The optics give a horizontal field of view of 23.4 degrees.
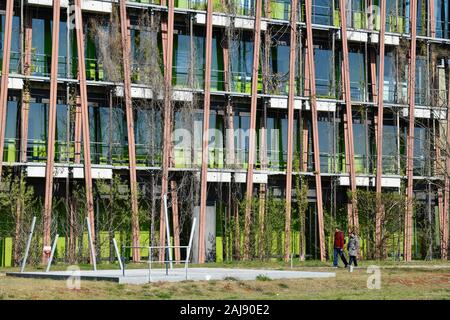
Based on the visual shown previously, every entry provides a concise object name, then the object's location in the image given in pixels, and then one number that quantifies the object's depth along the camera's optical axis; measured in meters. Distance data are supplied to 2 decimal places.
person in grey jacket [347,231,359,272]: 39.91
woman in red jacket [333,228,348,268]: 41.33
